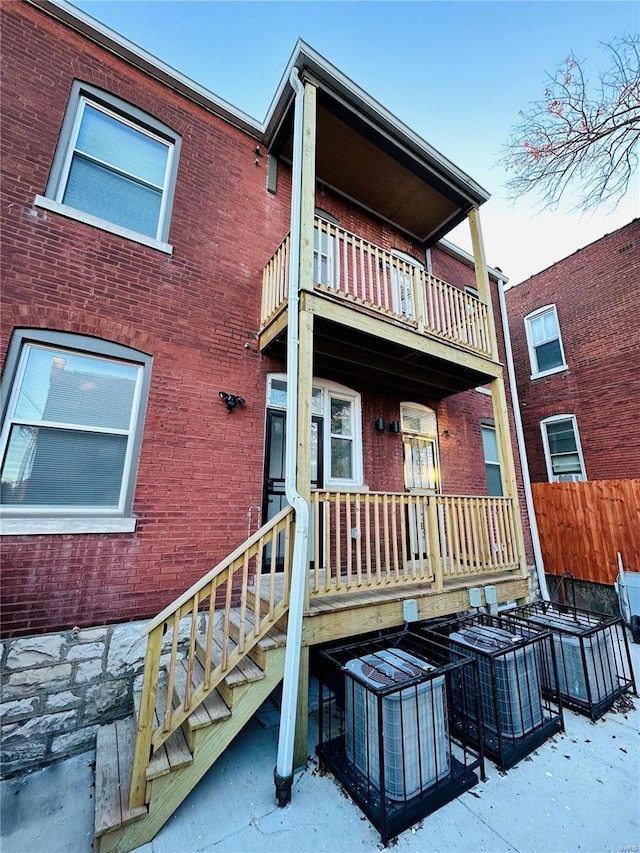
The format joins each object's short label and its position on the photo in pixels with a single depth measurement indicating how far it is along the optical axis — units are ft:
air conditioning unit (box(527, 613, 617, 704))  12.49
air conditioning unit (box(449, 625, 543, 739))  10.82
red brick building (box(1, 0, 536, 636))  11.61
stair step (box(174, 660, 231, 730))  8.48
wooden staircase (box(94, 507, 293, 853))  7.60
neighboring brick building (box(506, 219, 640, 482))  28.30
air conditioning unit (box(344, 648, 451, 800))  8.82
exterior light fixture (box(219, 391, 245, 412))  14.69
